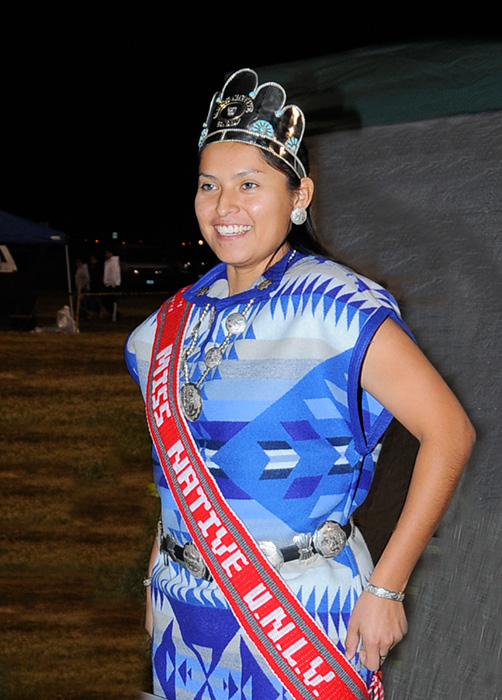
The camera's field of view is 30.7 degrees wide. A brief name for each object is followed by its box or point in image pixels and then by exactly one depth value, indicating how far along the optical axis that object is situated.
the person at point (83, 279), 18.25
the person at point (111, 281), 17.06
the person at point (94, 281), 17.48
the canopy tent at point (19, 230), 13.88
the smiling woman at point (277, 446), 1.49
